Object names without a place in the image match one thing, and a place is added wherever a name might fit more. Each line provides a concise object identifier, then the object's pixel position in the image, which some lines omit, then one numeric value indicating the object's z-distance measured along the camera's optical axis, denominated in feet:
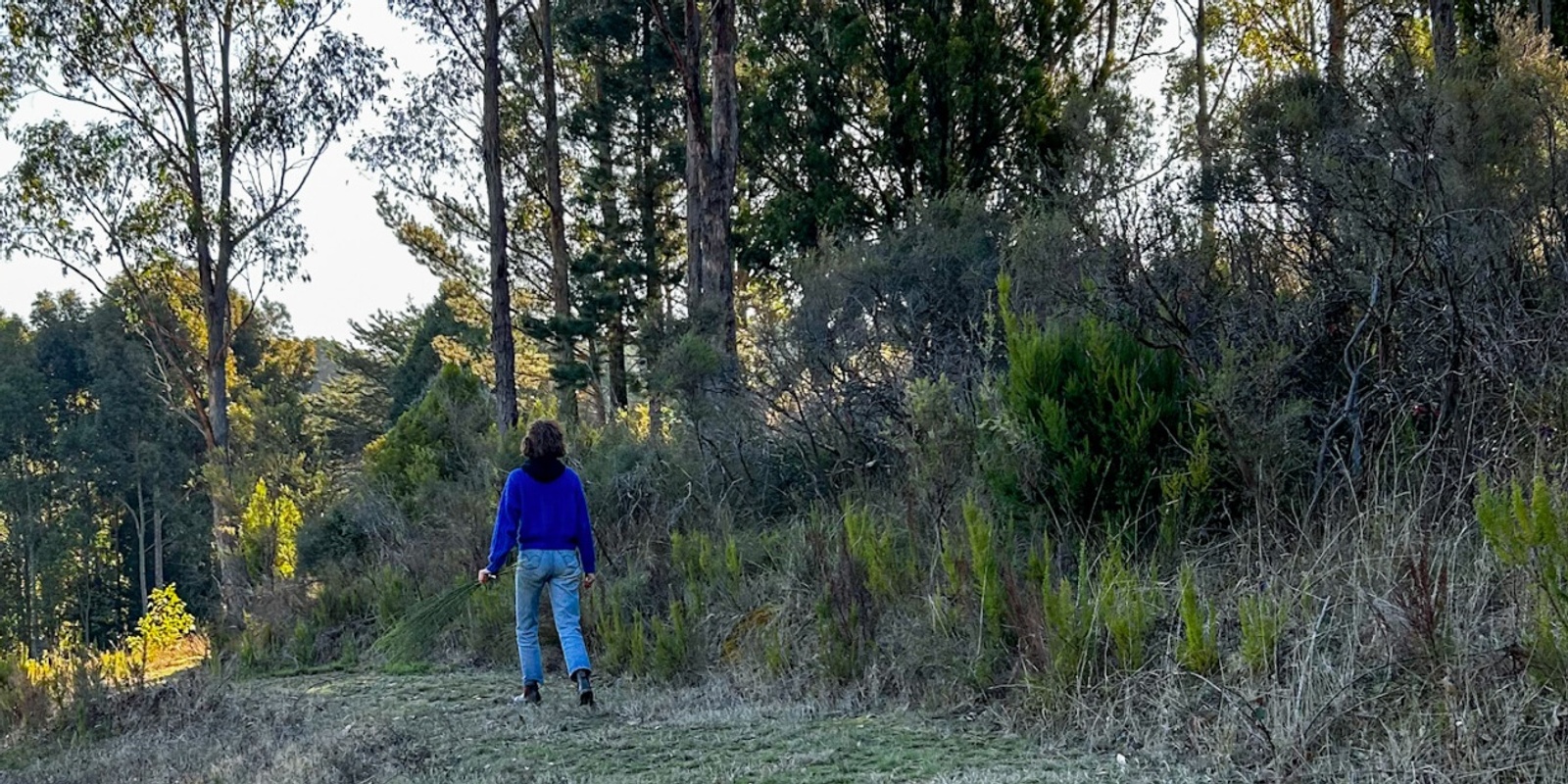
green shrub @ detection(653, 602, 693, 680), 27.84
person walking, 26.21
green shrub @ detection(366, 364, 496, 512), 55.16
